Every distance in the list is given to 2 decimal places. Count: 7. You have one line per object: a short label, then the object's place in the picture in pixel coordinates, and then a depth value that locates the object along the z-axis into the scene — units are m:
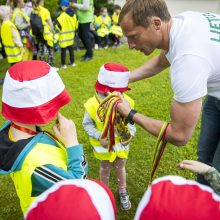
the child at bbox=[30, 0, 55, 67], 6.91
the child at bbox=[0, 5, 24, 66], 6.15
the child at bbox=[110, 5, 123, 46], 9.48
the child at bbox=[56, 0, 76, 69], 7.25
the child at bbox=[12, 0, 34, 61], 6.93
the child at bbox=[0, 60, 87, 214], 1.61
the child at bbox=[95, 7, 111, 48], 9.38
